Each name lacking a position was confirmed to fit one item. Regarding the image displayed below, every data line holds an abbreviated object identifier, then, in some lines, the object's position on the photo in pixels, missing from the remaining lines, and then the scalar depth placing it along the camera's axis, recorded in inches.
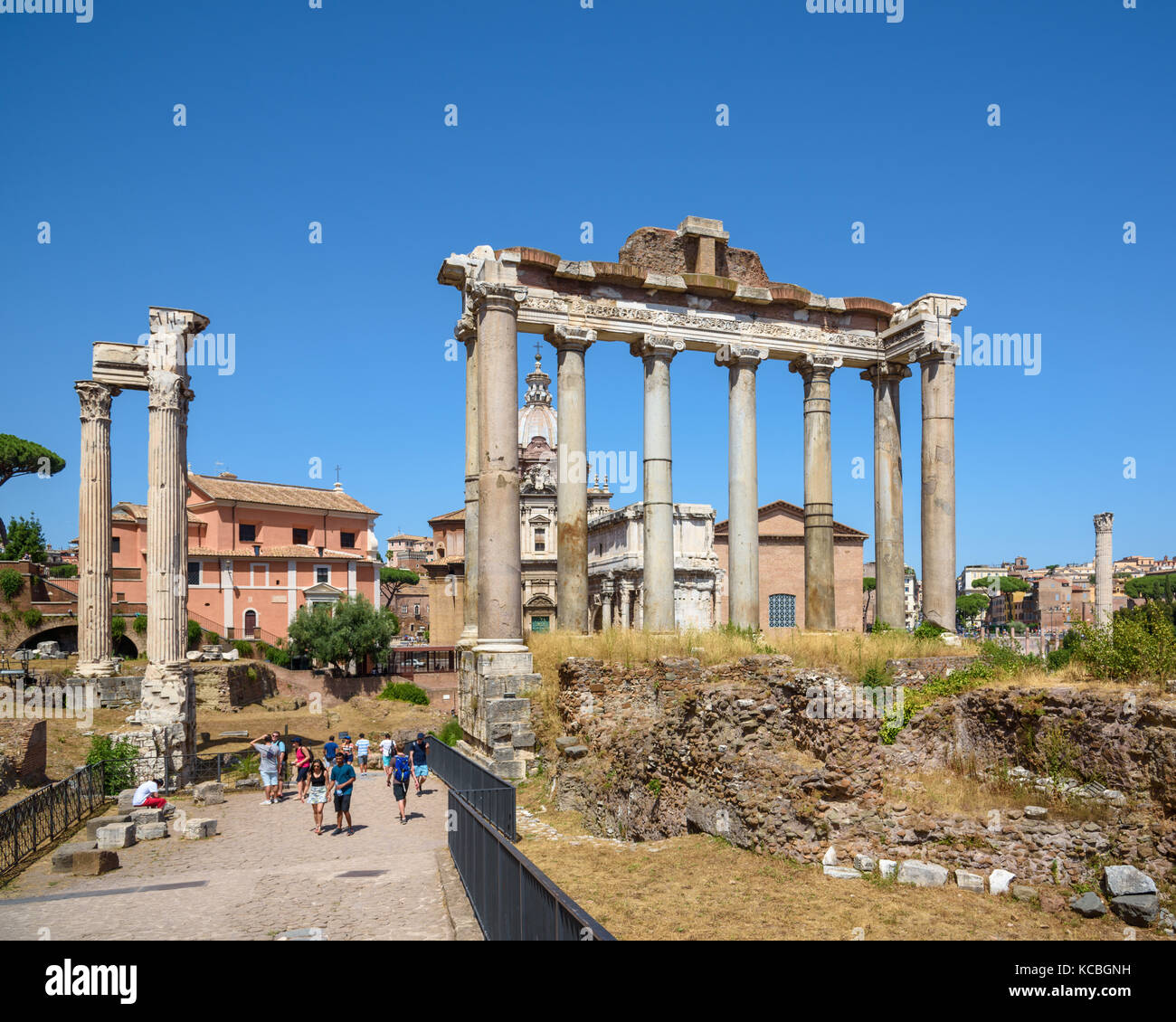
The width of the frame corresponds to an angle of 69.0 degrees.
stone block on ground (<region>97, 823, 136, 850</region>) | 497.7
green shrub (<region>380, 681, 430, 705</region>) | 1561.3
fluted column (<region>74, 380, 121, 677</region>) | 935.0
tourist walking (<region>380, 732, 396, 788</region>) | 786.8
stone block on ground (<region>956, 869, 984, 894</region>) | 317.7
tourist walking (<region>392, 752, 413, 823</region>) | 568.4
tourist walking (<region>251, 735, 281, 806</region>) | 657.0
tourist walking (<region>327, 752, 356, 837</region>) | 539.8
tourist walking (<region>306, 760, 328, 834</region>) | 540.7
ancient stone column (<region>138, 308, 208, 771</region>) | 749.9
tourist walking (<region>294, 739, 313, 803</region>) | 664.4
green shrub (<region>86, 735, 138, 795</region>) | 693.3
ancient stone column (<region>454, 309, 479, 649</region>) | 741.3
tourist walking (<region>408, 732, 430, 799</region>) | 664.4
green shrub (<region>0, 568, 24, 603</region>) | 1625.2
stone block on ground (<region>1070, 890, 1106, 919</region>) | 290.9
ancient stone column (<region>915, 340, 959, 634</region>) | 770.8
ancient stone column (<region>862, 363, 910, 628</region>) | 822.5
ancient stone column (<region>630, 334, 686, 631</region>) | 732.0
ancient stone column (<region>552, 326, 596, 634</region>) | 704.4
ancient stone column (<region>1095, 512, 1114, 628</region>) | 1691.7
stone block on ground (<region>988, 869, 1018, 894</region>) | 314.3
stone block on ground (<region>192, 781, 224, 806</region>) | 660.1
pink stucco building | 1957.4
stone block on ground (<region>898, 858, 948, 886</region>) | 322.7
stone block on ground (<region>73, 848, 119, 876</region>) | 441.1
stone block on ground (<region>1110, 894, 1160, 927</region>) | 285.0
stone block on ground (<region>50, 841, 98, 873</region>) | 446.9
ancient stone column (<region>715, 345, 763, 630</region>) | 757.3
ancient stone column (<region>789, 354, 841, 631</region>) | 794.2
